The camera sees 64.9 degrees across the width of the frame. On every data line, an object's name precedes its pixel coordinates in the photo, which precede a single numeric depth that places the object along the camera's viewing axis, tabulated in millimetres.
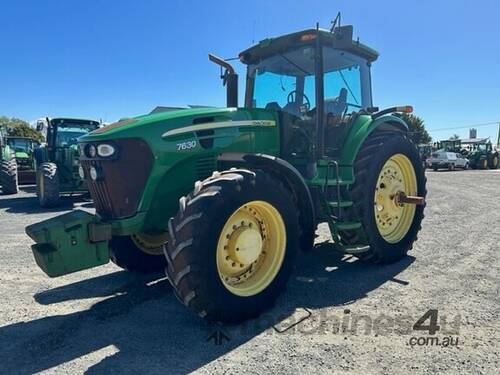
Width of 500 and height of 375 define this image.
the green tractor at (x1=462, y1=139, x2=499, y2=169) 31328
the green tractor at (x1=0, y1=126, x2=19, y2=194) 12312
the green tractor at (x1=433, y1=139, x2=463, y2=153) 32344
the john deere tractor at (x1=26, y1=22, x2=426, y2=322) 3029
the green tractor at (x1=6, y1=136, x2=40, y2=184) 14461
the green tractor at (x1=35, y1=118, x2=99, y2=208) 9766
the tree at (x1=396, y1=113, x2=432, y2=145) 54391
